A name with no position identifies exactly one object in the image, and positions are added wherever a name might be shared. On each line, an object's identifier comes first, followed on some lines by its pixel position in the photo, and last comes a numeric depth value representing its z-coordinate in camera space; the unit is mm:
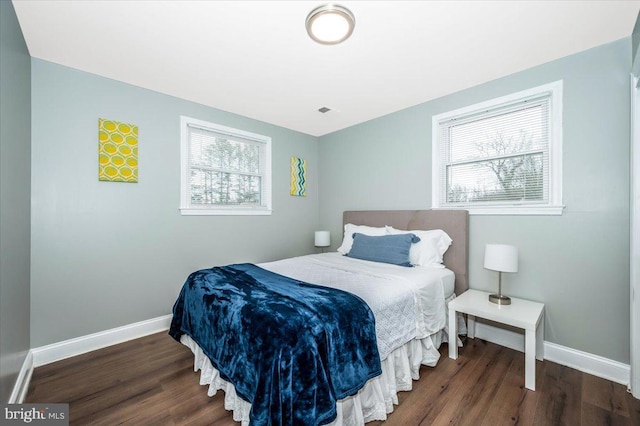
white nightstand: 1942
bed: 1317
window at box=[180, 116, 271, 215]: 3205
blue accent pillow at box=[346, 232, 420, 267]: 2814
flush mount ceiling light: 1769
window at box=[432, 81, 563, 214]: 2393
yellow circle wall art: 2605
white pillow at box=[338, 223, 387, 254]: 3333
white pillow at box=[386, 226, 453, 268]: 2809
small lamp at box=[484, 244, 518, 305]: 2285
